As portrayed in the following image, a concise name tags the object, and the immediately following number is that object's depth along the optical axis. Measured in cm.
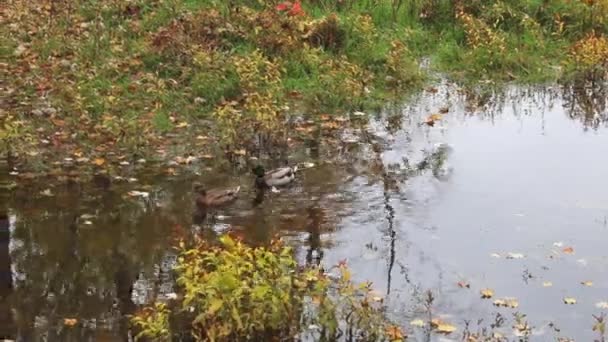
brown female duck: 878
